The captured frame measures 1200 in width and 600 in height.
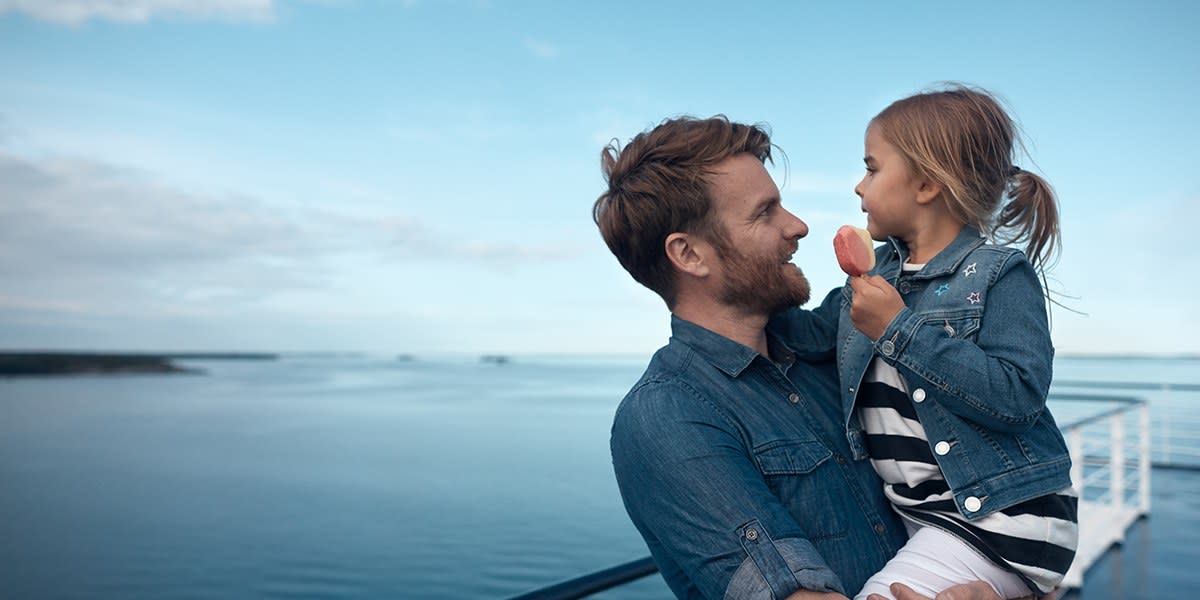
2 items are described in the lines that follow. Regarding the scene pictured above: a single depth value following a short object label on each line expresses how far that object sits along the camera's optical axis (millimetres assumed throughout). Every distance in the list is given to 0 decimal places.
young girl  1282
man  1228
